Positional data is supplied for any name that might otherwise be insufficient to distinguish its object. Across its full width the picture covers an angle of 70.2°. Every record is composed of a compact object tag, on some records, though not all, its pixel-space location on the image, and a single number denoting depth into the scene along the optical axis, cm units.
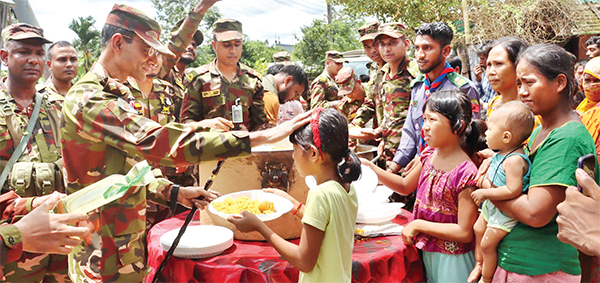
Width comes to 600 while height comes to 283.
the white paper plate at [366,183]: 278
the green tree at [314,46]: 2212
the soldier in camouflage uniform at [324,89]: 715
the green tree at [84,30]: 1634
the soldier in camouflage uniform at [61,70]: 461
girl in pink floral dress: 231
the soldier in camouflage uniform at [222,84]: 438
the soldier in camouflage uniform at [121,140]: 205
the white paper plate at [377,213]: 267
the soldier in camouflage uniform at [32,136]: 274
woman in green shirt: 191
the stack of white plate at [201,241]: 229
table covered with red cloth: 220
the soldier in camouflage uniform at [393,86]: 430
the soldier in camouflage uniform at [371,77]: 558
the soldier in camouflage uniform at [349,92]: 614
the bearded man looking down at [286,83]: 552
